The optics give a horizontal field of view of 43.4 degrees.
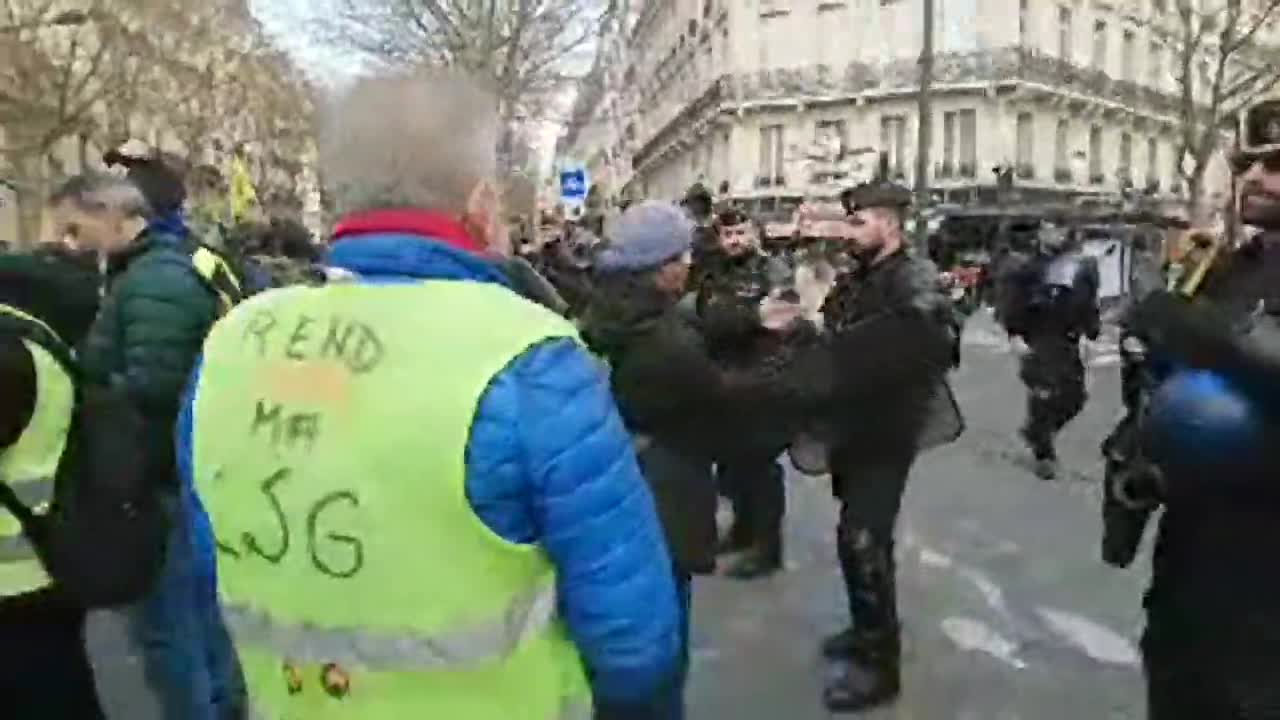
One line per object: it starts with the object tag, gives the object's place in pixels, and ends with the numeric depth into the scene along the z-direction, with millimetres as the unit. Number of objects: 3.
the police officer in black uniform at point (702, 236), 7145
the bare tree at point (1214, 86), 24625
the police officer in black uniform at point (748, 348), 4988
